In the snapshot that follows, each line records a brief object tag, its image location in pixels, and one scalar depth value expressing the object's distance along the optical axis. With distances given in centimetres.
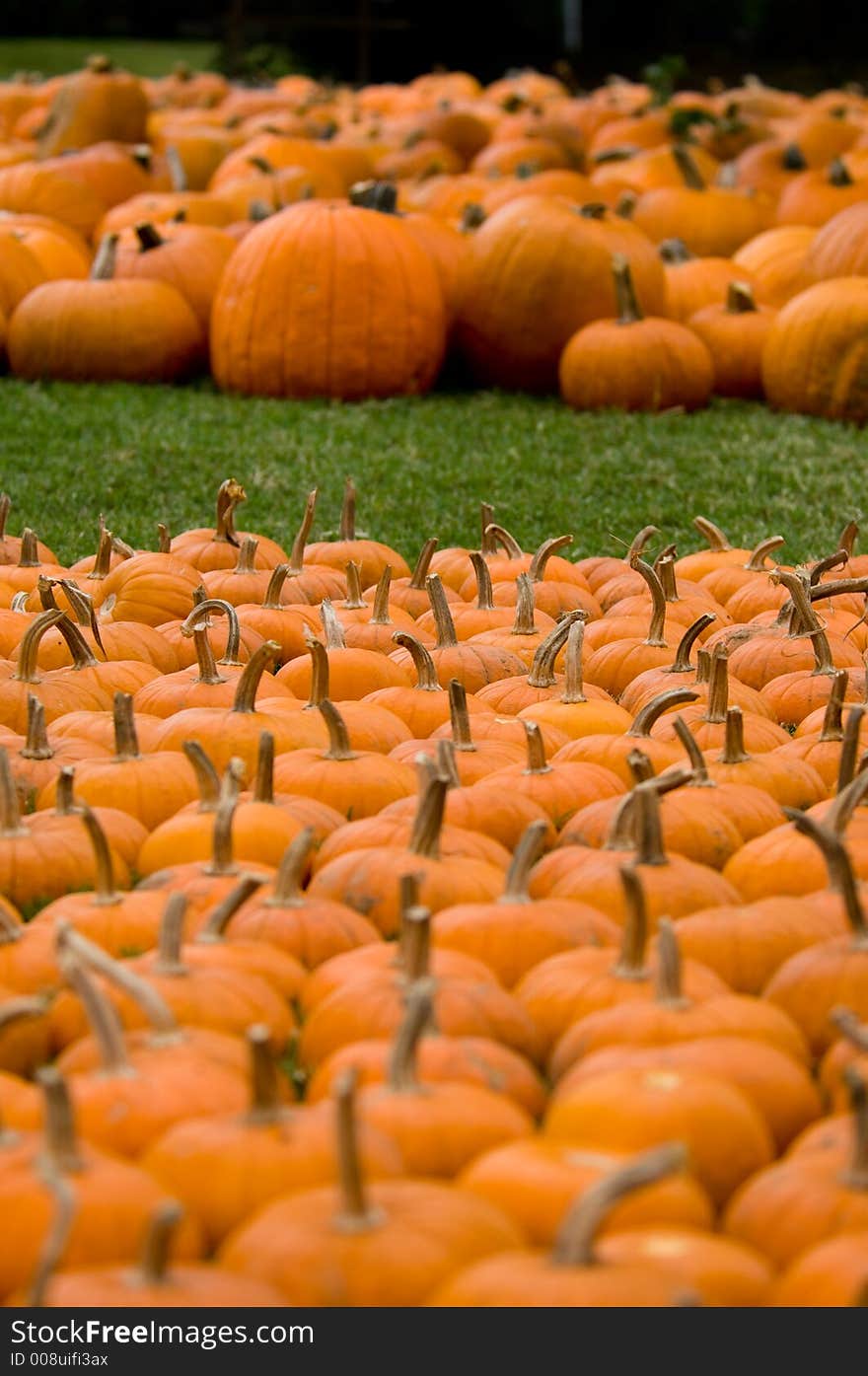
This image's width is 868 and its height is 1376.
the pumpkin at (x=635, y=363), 750
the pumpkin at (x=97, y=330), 779
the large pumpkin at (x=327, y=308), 757
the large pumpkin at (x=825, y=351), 729
